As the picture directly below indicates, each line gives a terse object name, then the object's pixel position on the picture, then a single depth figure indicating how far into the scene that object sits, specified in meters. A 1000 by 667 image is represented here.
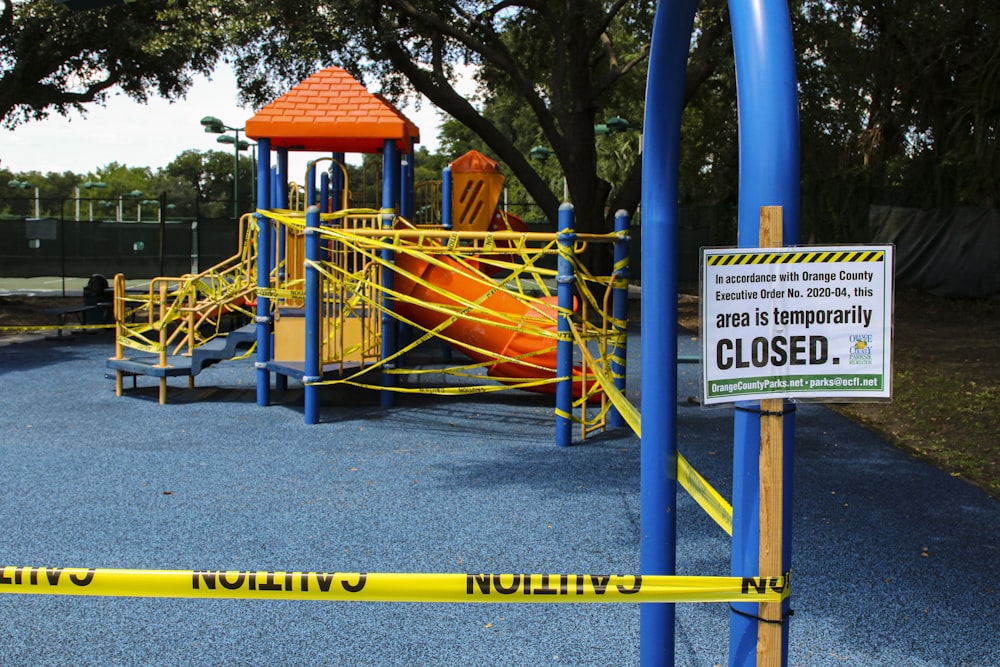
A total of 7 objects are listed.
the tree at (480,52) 17.22
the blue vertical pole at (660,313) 2.83
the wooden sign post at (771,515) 2.31
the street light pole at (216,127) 29.34
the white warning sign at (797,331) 2.26
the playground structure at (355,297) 8.57
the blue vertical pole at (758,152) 2.19
